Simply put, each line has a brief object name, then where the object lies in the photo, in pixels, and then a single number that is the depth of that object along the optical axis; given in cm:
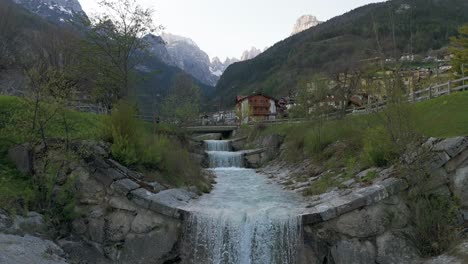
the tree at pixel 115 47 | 2962
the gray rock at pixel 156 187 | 1456
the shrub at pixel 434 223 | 1055
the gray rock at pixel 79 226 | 1278
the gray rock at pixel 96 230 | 1282
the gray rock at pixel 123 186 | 1334
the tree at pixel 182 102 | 4235
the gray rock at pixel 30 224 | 1070
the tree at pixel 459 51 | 3203
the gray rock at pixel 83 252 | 1178
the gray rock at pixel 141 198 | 1300
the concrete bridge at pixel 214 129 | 5427
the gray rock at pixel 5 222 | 1014
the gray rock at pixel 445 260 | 932
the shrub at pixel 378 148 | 1365
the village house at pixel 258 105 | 8162
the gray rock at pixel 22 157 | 1363
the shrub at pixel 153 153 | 1620
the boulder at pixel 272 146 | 3212
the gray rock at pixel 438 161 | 1202
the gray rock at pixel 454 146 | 1203
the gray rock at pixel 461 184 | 1148
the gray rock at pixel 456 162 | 1198
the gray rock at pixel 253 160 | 3188
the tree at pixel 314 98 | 2930
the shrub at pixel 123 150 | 1534
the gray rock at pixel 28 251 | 851
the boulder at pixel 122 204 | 1316
